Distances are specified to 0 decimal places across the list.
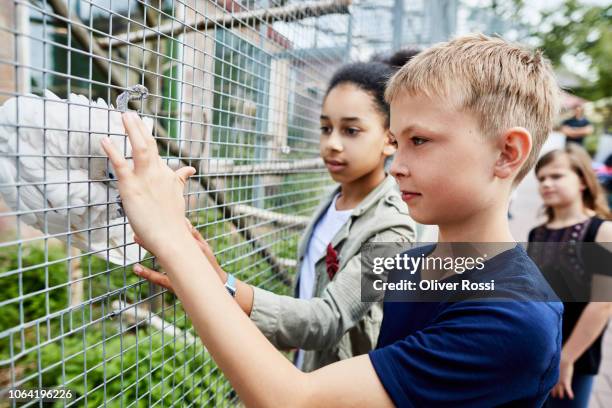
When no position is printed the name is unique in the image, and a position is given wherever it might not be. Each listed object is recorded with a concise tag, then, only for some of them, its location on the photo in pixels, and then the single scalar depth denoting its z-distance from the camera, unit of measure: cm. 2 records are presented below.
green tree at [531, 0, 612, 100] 1434
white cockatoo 75
